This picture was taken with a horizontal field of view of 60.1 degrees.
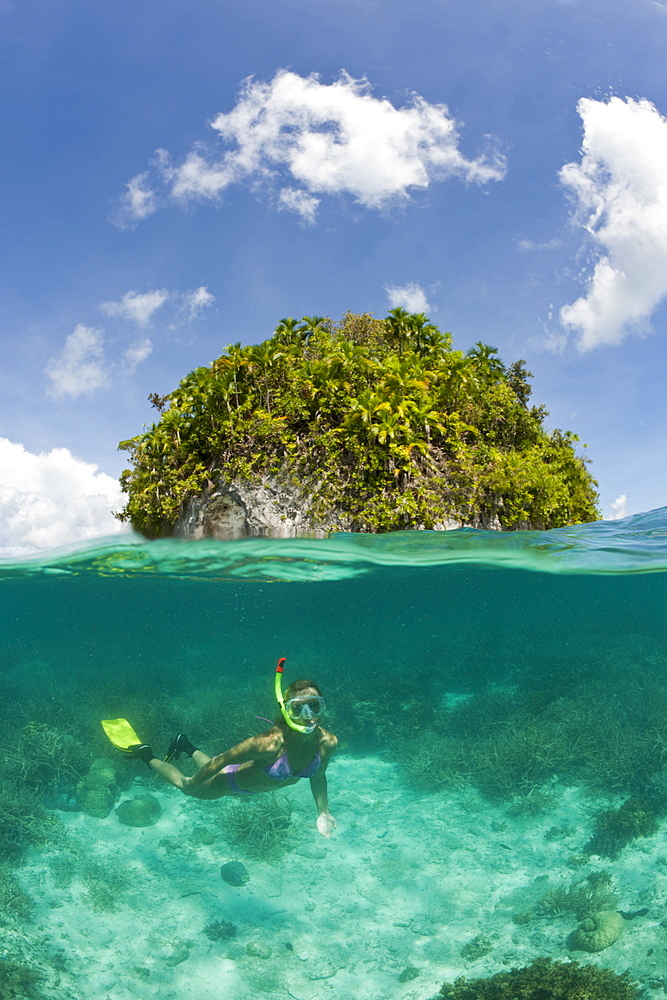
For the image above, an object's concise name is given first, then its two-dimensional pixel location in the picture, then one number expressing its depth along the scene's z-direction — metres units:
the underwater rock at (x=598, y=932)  8.22
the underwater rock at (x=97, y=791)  10.28
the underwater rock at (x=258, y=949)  8.09
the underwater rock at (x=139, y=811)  10.08
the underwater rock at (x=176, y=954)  7.99
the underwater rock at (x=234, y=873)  9.00
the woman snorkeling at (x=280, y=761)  7.05
